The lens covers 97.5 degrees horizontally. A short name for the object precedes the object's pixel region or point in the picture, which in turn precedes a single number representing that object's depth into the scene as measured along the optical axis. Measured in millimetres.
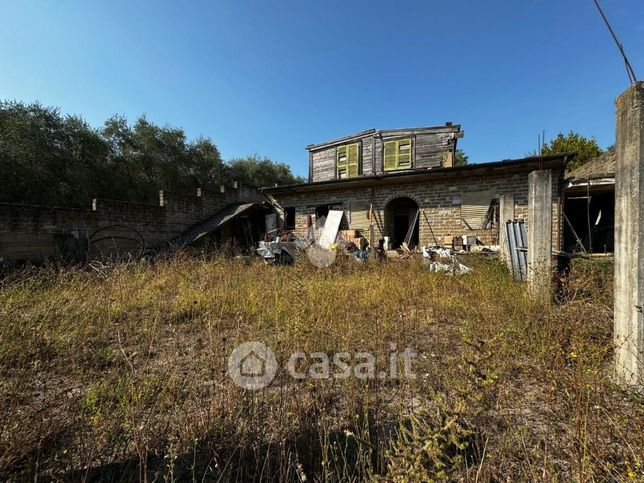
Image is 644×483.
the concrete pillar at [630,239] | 2002
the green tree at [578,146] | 20391
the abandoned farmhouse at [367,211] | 8289
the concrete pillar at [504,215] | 6691
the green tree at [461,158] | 28797
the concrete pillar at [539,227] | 4129
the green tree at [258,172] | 24391
